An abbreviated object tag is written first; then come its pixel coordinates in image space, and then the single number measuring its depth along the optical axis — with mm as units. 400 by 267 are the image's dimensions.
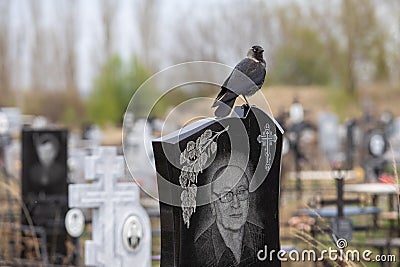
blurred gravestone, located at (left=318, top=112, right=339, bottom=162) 23250
